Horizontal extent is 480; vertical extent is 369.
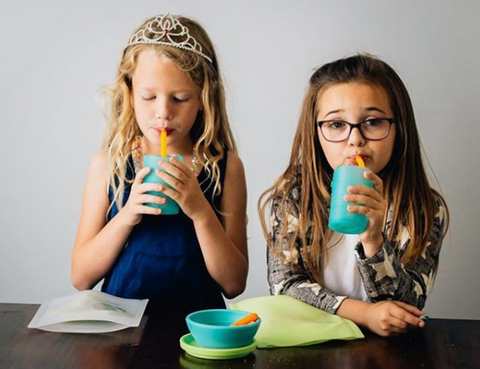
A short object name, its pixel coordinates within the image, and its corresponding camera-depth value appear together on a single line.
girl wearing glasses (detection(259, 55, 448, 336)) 1.54
